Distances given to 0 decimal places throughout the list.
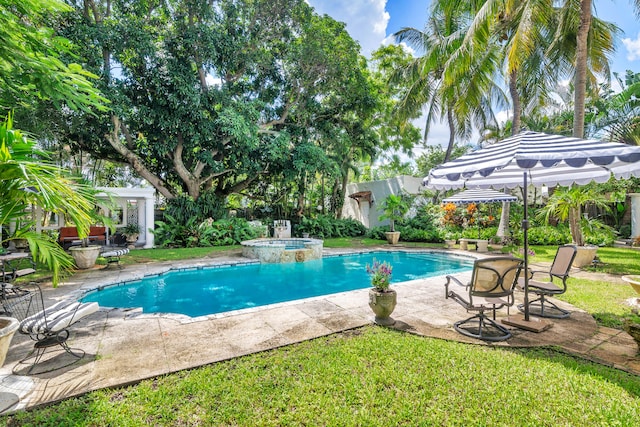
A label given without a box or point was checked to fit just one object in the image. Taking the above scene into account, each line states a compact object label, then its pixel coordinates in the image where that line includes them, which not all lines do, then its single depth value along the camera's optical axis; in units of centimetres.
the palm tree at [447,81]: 1201
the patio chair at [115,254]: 915
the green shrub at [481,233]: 1439
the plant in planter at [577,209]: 815
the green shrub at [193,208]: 1520
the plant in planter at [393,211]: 1569
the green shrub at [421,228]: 1573
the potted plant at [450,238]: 1388
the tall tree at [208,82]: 1234
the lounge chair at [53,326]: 338
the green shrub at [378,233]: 1731
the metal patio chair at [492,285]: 406
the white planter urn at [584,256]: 820
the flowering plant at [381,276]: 455
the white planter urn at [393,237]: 1560
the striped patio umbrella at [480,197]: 1111
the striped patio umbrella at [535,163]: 339
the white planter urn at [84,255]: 887
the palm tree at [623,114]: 1419
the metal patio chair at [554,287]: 484
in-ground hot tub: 1152
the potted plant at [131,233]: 1394
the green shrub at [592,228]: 895
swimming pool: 698
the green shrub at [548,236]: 1346
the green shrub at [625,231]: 1487
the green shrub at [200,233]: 1402
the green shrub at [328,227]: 1833
